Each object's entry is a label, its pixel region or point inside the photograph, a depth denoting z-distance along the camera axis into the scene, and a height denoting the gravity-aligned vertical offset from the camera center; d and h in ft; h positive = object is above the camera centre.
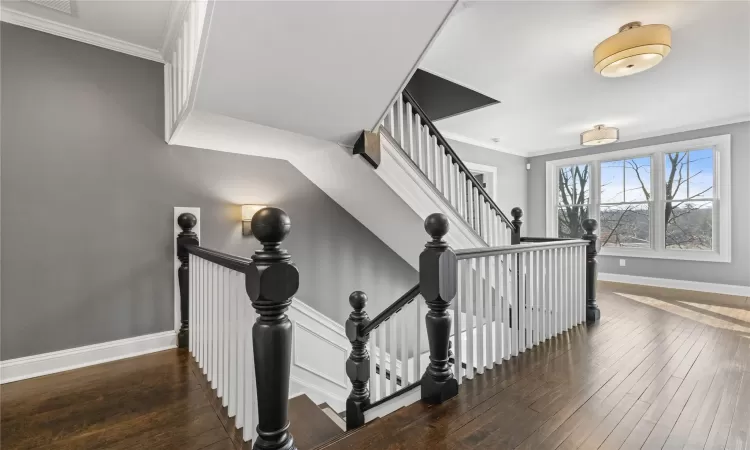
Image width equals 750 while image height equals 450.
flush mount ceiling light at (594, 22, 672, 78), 8.13 +4.35
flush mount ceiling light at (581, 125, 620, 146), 16.62 +4.35
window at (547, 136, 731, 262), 17.22 +1.38
